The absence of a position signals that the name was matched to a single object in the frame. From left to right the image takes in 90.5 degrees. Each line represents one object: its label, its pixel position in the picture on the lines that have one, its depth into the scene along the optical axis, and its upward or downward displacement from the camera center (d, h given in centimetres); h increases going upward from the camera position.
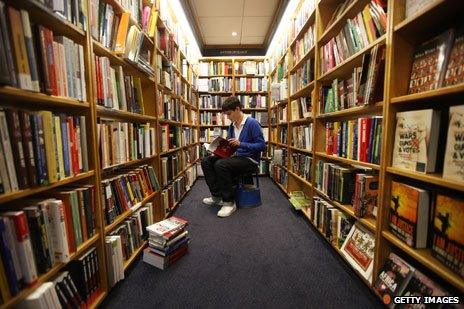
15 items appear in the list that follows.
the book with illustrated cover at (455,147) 81 -7
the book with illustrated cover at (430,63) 92 +28
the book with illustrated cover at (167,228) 157 -70
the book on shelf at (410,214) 98 -38
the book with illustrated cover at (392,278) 106 -72
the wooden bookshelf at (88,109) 84 +12
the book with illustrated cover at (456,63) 85 +24
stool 275 -79
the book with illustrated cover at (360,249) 130 -74
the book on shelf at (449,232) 82 -39
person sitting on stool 255 -36
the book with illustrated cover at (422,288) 90 -66
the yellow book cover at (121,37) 145 +59
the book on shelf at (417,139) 94 -5
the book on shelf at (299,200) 248 -81
